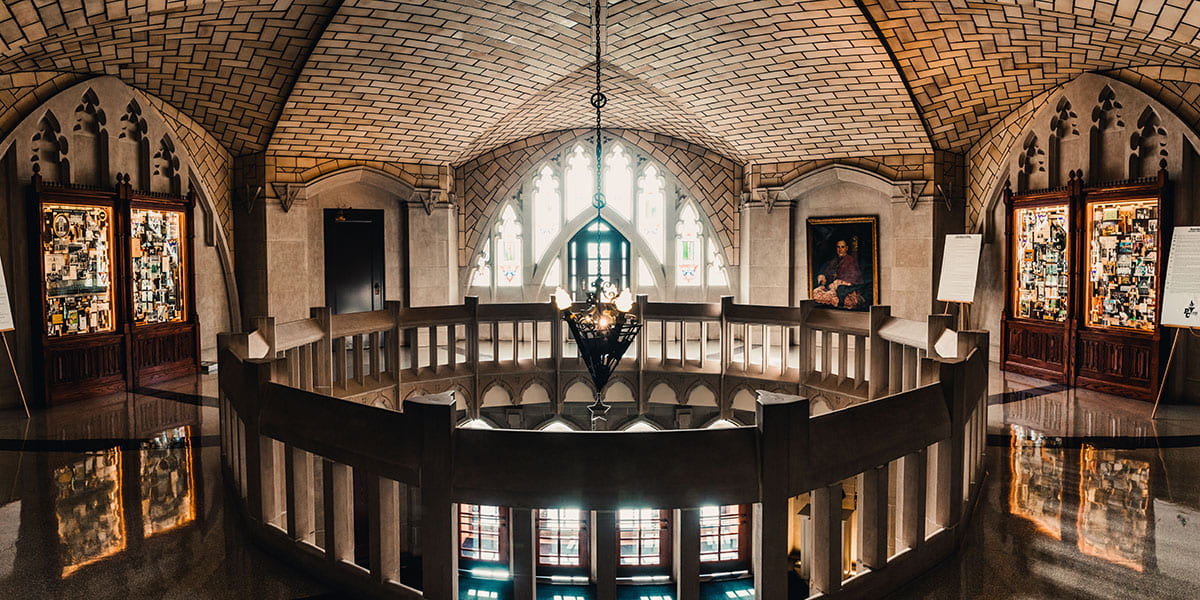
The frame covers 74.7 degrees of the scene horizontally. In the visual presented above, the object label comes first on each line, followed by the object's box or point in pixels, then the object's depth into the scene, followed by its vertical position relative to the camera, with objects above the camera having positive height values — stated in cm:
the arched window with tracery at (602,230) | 1309 +77
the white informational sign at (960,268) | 902 +5
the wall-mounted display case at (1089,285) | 771 -14
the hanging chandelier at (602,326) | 631 -40
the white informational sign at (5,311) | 665 -25
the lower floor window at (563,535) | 627 -220
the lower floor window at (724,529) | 729 -252
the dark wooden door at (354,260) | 1130 +27
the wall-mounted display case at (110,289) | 752 -9
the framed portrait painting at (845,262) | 1099 +17
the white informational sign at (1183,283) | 666 -11
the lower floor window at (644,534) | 652 -226
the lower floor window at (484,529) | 632 -215
